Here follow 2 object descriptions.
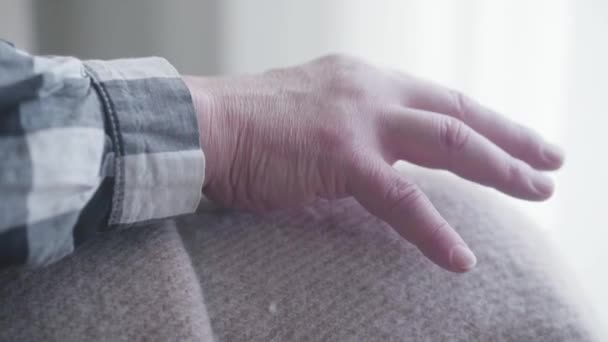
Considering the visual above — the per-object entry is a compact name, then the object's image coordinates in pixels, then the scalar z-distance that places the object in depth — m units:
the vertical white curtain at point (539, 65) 1.06
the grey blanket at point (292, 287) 0.47
